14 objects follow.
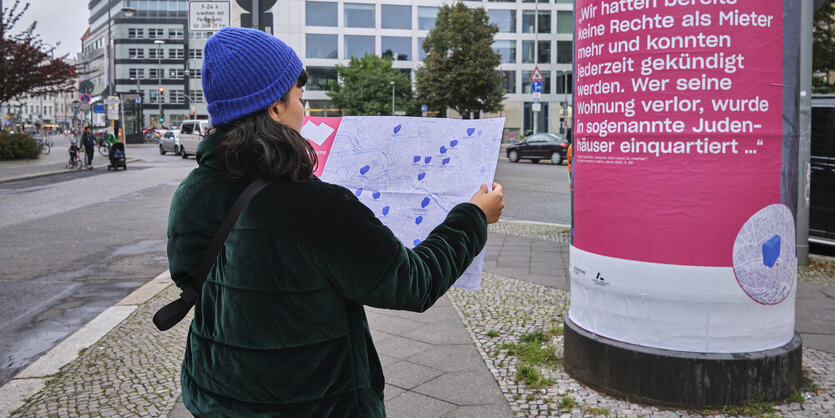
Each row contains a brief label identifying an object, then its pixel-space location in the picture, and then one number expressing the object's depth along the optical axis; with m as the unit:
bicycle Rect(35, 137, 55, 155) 41.44
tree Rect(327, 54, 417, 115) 58.44
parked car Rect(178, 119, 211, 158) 37.62
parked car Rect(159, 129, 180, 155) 42.41
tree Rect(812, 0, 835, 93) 16.40
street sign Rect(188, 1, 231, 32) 7.66
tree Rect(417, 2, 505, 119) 56.47
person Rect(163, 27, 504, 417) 1.54
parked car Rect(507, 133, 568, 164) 31.02
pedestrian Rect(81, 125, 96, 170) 27.73
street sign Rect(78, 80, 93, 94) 29.88
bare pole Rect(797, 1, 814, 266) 6.95
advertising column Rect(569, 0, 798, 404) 3.43
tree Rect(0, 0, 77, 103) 28.95
